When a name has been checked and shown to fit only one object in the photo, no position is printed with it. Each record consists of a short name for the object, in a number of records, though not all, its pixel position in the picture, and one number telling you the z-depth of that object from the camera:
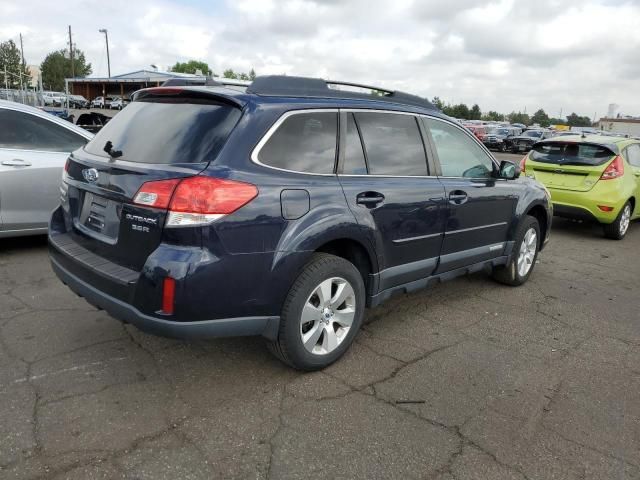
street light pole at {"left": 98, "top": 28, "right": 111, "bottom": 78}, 71.88
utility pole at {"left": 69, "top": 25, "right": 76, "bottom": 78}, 75.04
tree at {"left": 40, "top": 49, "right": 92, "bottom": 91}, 85.69
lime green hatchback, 7.83
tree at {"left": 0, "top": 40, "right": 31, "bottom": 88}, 76.72
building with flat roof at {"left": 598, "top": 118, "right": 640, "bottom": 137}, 69.38
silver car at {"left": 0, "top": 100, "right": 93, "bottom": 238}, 5.45
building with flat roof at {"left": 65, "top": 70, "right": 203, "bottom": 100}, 57.27
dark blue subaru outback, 2.72
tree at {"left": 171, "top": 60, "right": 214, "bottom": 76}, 106.44
